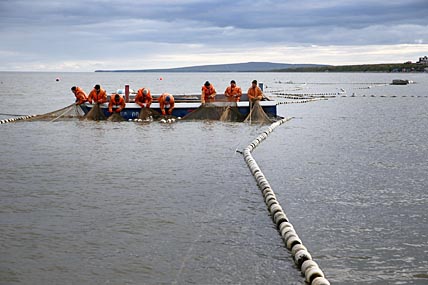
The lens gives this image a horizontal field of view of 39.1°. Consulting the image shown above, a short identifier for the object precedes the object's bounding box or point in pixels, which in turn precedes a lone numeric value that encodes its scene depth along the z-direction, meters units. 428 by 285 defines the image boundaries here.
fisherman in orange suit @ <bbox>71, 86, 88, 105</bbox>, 25.30
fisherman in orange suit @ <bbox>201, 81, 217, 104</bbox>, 24.50
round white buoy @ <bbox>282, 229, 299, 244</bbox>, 8.02
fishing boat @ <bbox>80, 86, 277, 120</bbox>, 24.59
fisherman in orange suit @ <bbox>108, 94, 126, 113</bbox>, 24.80
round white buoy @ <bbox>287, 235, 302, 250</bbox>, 7.75
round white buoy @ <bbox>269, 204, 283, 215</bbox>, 9.25
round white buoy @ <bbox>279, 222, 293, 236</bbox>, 8.38
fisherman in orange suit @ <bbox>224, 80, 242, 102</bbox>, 24.80
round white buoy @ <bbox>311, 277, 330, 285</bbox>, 6.37
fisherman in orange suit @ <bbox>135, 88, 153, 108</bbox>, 24.47
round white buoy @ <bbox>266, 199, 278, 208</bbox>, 9.71
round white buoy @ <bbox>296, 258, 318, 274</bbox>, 6.91
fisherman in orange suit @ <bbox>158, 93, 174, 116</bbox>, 24.55
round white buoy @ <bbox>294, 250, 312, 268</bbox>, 7.20
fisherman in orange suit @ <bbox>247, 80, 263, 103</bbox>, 24.16
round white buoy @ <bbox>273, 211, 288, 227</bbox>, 8.77
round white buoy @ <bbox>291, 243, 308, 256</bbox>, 7.50
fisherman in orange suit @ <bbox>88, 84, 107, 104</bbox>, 24.81
